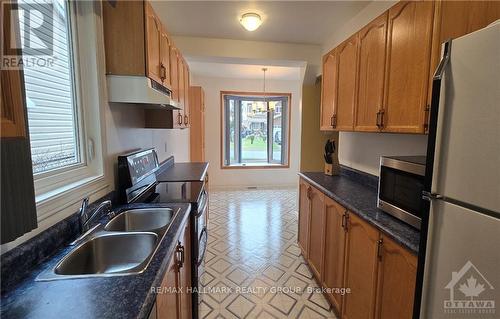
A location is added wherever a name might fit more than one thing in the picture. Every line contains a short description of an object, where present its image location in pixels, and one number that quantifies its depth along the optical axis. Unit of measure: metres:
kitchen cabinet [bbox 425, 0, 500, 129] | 1.22
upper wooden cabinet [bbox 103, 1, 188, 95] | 1.57
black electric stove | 1.68
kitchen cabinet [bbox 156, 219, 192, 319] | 0.97
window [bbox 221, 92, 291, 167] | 5.82
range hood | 1.60
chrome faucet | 1.22
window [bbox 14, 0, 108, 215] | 1.12
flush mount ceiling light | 2.38
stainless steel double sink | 1.09
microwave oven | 1.21
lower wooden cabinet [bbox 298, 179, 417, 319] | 1.17
